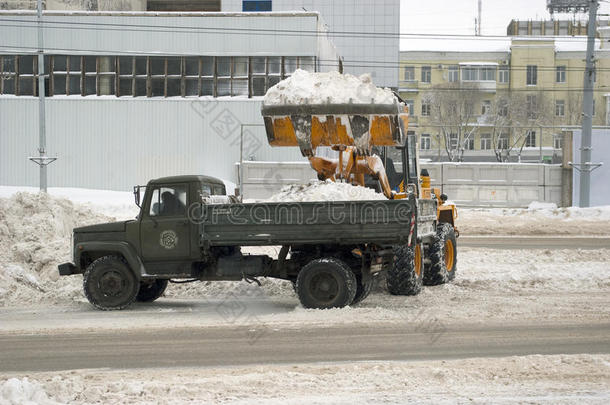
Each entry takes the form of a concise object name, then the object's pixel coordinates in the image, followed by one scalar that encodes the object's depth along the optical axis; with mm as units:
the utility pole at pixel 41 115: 28672
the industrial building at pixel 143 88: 35062
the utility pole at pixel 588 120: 29959
